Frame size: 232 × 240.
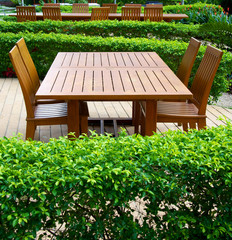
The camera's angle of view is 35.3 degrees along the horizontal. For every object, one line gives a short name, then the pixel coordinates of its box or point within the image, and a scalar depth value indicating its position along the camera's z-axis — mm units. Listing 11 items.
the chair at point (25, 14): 10023
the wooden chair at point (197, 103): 3725
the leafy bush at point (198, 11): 12641
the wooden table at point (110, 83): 3162
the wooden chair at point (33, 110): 3575
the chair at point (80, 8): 11891
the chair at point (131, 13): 10180
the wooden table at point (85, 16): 10438
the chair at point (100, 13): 9875
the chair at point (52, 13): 9844
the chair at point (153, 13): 10102
